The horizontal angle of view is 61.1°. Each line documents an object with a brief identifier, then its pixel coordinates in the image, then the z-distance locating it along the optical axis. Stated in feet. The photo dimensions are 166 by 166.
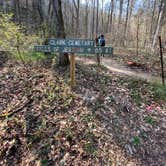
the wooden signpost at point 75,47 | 12.21
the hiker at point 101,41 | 28.94
